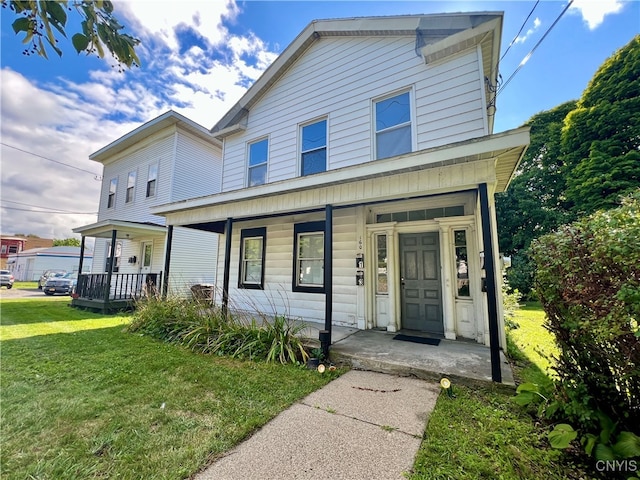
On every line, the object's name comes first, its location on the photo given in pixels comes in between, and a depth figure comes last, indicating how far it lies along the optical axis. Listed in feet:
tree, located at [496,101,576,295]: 42.37
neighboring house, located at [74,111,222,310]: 36.27
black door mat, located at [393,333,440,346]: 15.51
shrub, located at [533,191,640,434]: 6.50
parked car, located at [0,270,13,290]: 64.64
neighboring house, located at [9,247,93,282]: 98.17
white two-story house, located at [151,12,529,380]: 14.02
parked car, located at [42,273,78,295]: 51.85
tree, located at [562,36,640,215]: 34.76
